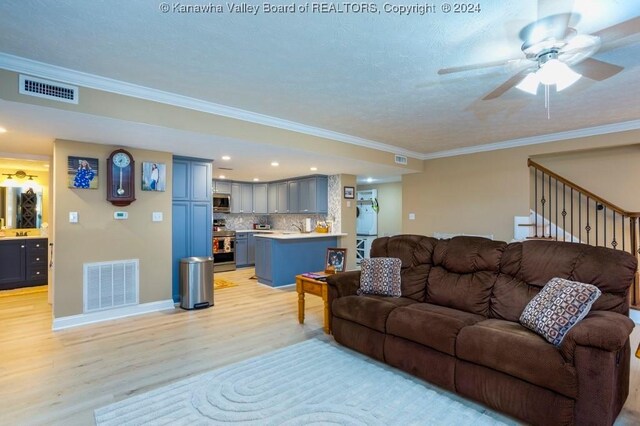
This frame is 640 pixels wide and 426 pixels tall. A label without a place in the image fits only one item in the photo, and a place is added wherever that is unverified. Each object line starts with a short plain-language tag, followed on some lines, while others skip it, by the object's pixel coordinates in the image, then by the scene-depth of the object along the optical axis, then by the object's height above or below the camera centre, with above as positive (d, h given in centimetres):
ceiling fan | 193 +106
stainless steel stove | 761 -81
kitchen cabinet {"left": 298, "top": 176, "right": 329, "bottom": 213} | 733 +44
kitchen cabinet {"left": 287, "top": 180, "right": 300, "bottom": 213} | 783 +45
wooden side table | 364 -89
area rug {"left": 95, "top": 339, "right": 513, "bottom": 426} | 214 -132
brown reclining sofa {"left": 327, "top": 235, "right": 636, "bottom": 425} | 189 -84
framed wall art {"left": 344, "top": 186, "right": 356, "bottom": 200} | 720 +49
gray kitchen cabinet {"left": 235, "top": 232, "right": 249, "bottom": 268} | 818 -85
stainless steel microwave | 810 +30
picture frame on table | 420 -59
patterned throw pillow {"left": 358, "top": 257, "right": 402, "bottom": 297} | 339 -66
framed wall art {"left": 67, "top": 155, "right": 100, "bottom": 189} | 400 +55
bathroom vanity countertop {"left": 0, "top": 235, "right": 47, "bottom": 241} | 574 -38
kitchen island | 616 -79
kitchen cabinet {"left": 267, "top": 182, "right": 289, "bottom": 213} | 819 +45
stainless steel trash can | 474 -99
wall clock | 423 +49
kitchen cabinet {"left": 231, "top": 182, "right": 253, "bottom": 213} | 851 +46
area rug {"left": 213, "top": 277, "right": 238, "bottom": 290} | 616 -132
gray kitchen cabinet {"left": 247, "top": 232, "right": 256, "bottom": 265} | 835 -81
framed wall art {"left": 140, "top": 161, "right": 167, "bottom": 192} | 455 +55
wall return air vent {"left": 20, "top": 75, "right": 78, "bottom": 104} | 269 +107
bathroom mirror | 632 +18
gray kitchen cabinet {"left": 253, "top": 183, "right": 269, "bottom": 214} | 883 +51
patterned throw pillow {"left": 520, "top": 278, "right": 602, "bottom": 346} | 212 -64
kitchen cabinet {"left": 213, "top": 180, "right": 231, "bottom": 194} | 819 +71
